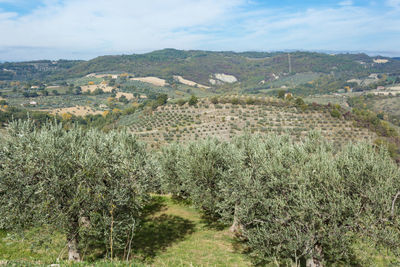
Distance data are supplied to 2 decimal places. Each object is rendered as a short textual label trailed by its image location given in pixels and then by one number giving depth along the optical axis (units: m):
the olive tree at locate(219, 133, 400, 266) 11.05
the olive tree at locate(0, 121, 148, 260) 10.59
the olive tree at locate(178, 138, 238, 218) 18.98
